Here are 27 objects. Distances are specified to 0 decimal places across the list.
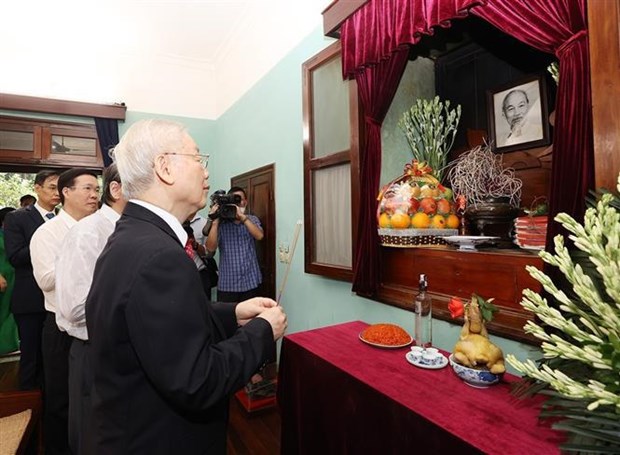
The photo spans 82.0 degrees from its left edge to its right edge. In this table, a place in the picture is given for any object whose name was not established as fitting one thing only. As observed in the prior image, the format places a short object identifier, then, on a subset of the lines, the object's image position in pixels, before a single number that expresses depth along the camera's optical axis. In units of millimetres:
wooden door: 3293
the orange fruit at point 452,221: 1771
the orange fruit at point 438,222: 1740
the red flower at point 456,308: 1244
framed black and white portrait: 1634
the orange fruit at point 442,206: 1762
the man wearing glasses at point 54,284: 2008
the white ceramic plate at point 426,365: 1281
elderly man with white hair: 791
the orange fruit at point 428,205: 1733
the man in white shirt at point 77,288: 1552
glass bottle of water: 1494
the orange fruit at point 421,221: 1726
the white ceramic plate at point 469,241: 1504
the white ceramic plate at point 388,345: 1475
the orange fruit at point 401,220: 1727
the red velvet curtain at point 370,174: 1840
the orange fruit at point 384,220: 1792
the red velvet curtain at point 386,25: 1414
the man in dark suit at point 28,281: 2654
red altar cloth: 887
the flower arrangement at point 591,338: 494
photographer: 3016
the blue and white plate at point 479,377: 1120
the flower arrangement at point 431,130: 1972
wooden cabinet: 1307
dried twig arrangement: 1716
